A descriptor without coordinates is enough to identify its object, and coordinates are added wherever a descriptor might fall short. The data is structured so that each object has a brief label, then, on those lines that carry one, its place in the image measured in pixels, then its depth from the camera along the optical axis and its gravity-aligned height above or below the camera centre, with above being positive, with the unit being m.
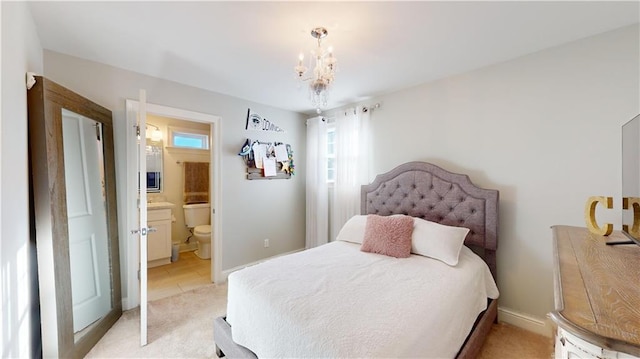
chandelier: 1.58 +0.66
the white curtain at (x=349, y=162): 3.20 +0.16
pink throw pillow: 2.13 -0.57
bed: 1.17 -0.72
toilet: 3.85 -0.80
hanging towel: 4.29 -0.10
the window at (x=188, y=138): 4.09 +0.66
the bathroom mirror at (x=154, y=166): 3.90 +0.18
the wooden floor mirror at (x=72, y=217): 1.56 -0.28
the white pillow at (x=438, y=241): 1.96 -0.58
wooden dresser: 0.58 -0.38
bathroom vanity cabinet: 3.52 -0.85
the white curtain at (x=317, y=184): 3.65 -0.15
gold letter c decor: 1.27 -0.27
